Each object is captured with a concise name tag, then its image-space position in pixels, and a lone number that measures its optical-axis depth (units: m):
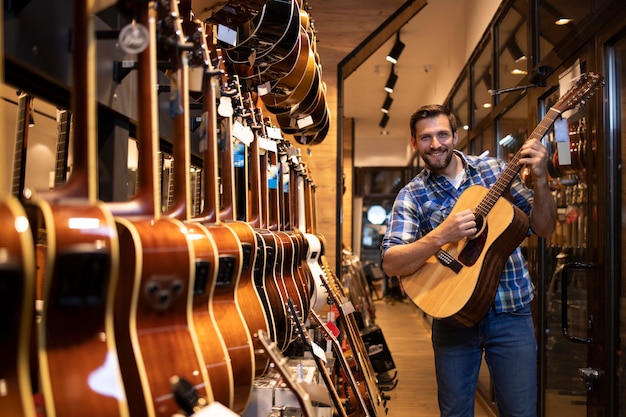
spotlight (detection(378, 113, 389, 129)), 11.73
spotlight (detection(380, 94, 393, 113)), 10.11
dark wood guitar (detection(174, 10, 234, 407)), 1.10
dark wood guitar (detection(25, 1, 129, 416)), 0.80
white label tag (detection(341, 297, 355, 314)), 2.78
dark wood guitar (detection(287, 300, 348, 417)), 1.77
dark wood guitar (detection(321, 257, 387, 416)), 2.80
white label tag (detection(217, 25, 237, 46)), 1.87
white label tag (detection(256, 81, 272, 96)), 2.20
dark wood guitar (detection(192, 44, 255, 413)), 1.21
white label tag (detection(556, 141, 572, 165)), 2.23
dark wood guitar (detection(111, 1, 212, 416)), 0.93
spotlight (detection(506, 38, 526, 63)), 3.72
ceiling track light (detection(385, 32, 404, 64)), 6.58
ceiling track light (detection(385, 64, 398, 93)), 8.25
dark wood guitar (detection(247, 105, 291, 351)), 1.69
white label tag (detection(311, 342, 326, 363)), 1.79
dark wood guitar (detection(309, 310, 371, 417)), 2.33
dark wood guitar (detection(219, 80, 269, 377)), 1.42
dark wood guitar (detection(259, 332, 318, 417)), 1.12
